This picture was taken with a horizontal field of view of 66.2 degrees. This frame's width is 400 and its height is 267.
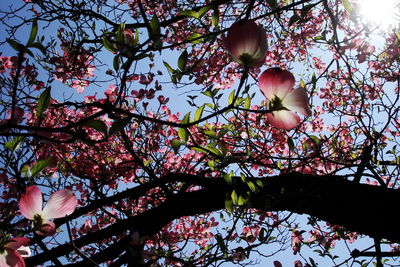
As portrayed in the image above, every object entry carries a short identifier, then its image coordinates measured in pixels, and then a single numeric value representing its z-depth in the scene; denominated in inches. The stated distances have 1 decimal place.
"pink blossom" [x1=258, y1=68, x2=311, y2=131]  28.0
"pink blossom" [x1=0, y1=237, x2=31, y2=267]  31.4
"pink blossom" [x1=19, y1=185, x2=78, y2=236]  33.7
